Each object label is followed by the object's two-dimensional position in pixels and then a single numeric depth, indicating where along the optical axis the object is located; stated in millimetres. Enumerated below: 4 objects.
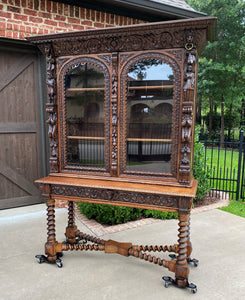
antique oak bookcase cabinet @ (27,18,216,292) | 2348
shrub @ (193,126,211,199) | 4750
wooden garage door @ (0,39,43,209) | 4281
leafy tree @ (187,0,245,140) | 11945
